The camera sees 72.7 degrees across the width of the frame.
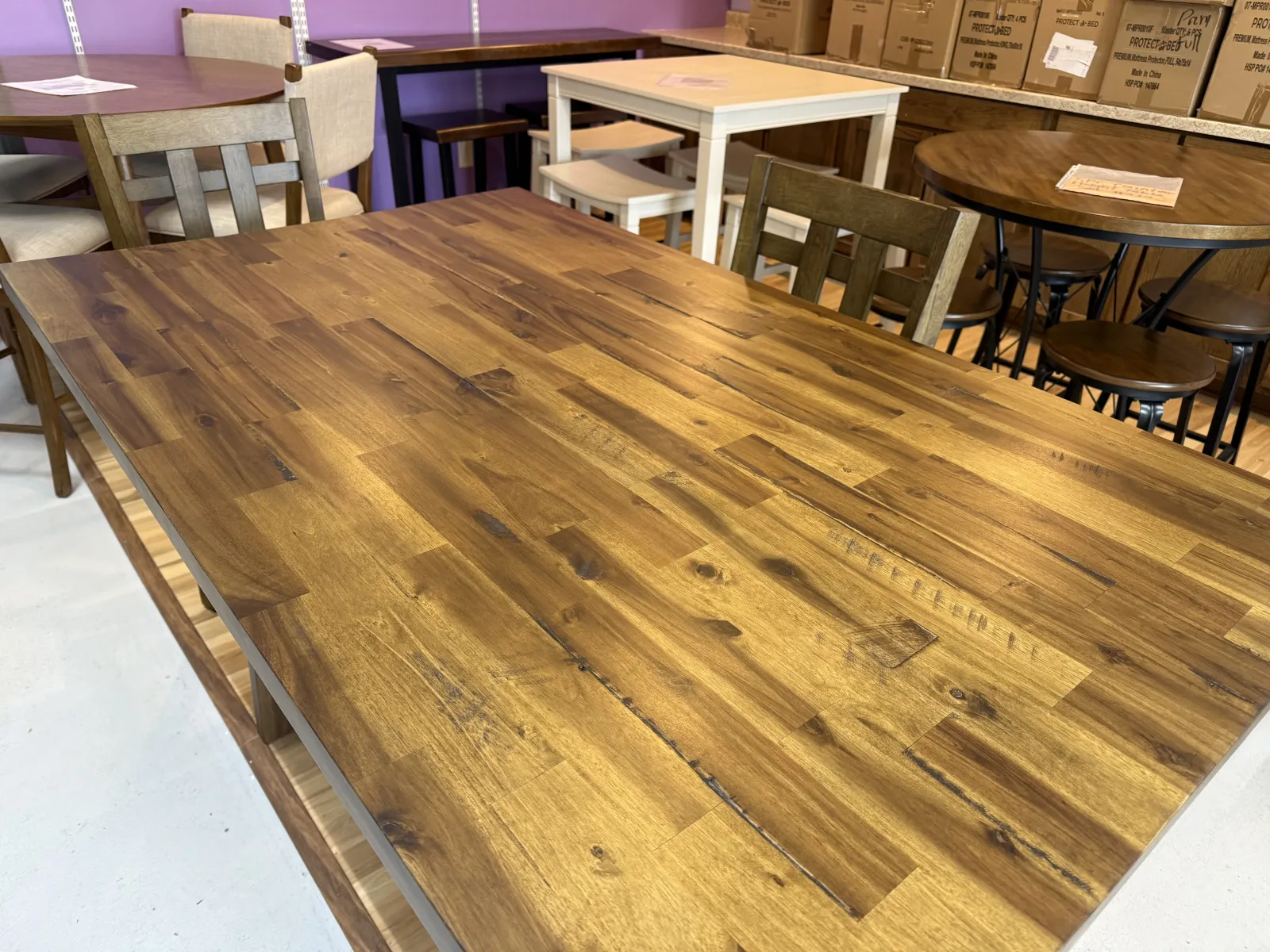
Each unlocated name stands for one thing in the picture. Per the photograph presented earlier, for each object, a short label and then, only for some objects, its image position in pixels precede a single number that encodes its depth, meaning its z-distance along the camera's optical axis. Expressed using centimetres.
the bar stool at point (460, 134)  355
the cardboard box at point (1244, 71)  248
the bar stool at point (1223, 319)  206
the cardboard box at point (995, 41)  305
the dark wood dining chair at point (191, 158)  168
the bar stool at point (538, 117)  391
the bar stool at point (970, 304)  208
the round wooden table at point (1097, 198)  179
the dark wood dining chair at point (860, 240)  136
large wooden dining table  57
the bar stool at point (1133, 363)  186
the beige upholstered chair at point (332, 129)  242
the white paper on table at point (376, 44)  351
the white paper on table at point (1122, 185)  195
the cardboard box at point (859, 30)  349
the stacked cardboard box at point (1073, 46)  285
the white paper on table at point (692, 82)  266
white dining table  245
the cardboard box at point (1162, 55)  261
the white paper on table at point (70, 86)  251
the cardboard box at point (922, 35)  325
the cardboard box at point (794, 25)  373
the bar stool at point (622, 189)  271
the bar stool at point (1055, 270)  231
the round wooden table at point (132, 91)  221
